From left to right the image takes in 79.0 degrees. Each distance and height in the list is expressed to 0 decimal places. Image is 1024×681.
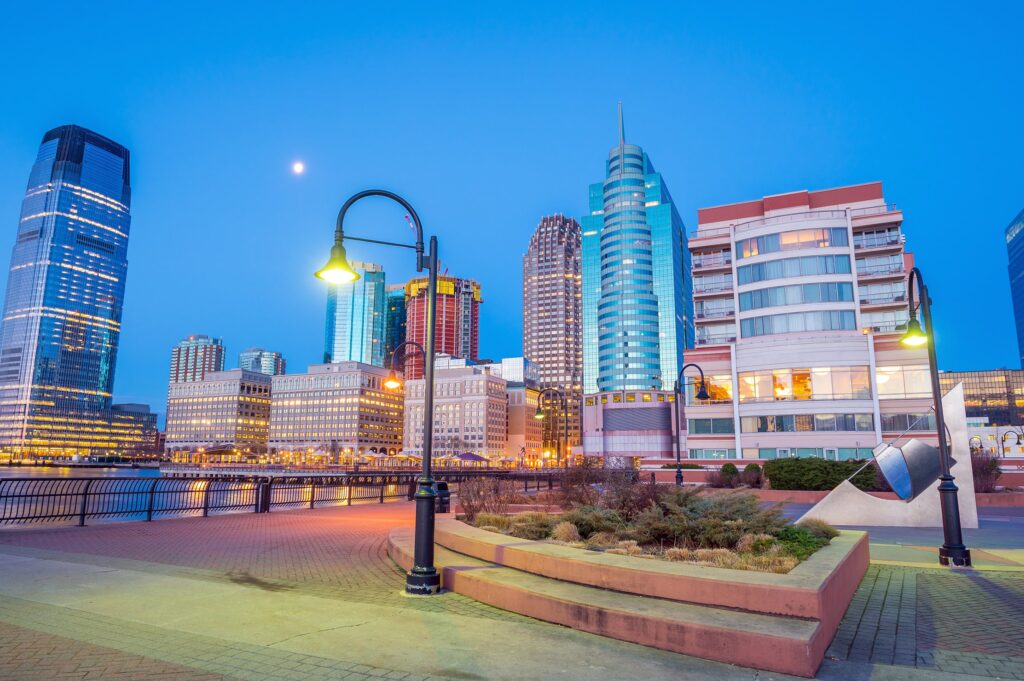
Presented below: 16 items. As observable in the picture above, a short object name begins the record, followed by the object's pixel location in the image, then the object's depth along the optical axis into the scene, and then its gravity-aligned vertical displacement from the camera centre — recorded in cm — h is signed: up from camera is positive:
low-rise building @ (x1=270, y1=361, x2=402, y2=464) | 18675 -386
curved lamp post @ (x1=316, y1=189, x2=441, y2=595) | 869 +0
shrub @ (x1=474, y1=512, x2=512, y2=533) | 1249 -162
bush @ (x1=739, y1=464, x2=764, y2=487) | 3516 -194
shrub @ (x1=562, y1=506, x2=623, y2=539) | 1131 -143
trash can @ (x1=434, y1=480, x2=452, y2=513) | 2311 -221
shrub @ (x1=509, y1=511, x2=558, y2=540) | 1121 -155
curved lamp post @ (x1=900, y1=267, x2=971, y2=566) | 1186 -78
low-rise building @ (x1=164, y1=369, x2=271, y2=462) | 17210 -412
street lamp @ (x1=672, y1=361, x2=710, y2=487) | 3175 -81
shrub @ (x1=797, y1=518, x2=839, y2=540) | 1112 -155
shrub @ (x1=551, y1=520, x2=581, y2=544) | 1055 -154
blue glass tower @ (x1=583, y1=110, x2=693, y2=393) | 15775 +4105
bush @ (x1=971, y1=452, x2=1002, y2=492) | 2978 -146
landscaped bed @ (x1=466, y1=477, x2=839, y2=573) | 874 -149
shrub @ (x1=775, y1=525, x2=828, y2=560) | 879 -154
